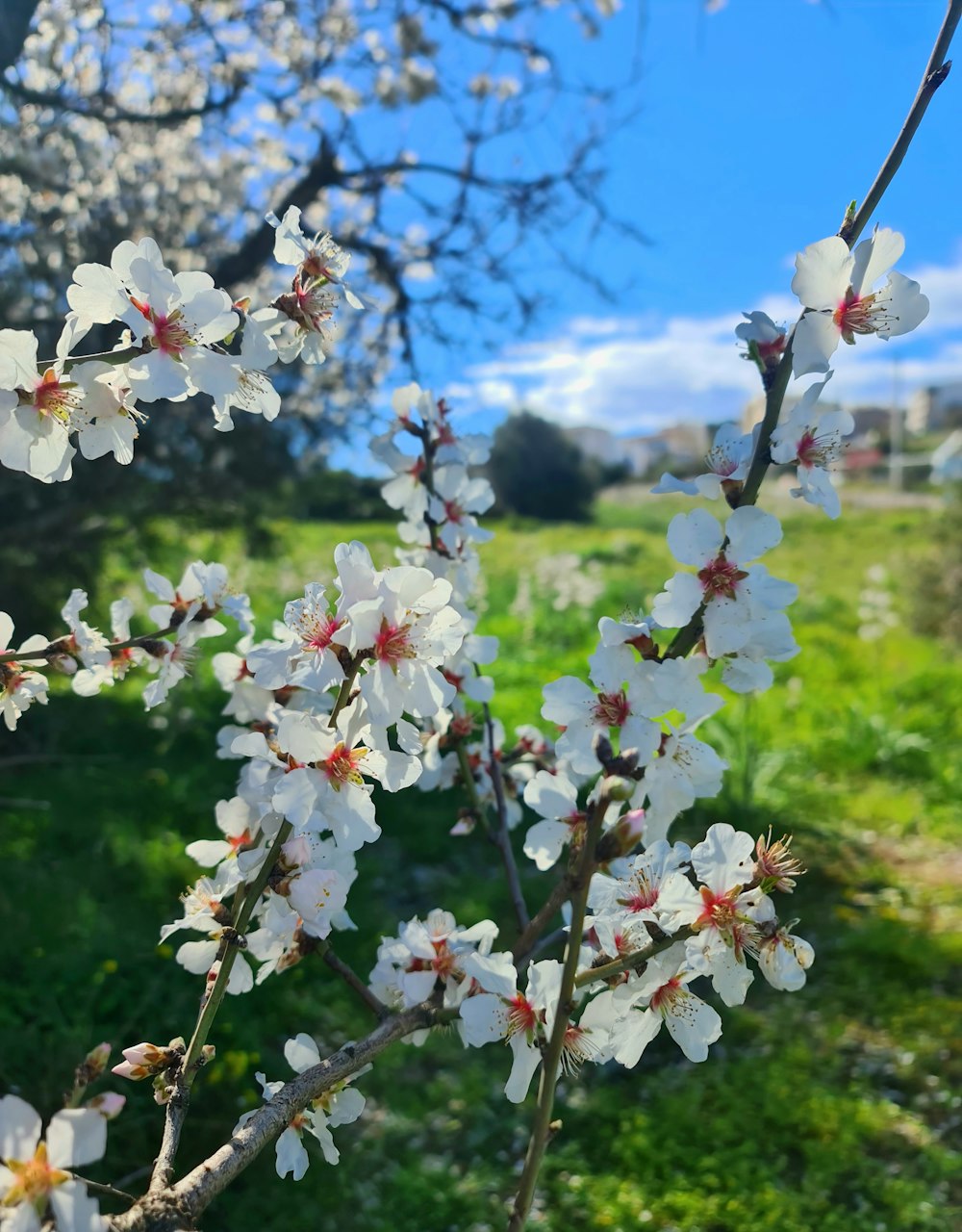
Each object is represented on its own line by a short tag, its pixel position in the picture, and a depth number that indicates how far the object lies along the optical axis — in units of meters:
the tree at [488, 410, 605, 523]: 13.75
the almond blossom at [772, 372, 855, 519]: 0.30
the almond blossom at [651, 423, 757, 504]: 0.30
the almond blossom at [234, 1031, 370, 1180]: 0.30
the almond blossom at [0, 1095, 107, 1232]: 0.19
